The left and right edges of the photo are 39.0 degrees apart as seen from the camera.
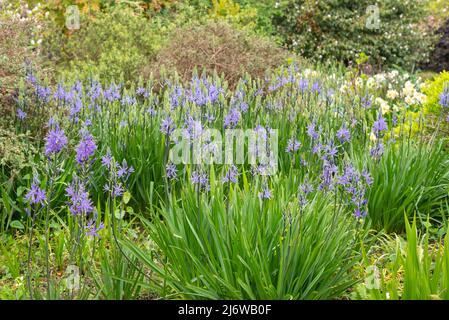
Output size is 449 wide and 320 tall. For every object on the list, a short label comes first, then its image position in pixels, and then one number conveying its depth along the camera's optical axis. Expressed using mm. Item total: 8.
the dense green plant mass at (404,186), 4859
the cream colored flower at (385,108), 7148
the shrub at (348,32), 14055
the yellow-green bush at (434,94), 6625
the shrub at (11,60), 5227
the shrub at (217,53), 8961
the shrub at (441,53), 14383
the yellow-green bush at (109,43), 9666
